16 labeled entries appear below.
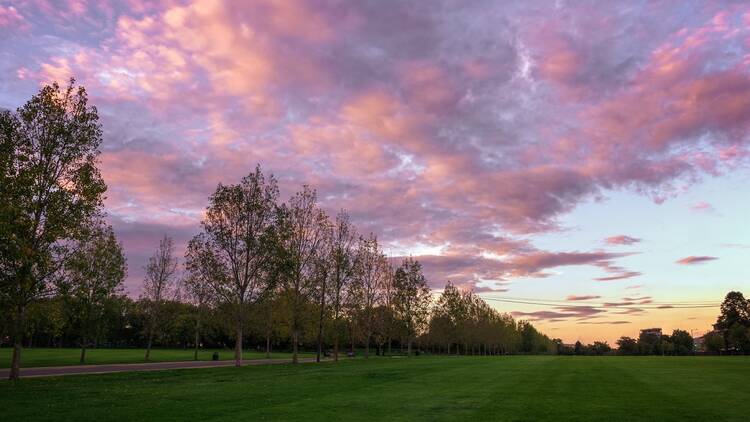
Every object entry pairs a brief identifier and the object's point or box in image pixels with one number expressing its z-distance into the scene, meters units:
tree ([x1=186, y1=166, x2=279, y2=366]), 49.97
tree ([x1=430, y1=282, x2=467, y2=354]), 111.12
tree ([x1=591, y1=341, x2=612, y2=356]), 175.25
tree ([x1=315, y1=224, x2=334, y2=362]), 61.53
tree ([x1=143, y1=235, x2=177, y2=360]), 68.75
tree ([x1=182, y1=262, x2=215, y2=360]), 50.00
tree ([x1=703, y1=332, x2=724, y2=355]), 137.88
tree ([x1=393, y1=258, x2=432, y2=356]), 84.62
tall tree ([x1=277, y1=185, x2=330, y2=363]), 53.00
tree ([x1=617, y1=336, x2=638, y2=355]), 162.15
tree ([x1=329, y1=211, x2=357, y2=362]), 65.34
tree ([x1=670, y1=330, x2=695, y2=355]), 153.73
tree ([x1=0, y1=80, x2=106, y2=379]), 28.80
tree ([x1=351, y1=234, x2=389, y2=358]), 68.38
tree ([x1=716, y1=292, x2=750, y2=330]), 141.88
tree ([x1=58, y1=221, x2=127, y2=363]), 52.66
